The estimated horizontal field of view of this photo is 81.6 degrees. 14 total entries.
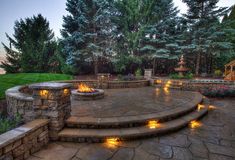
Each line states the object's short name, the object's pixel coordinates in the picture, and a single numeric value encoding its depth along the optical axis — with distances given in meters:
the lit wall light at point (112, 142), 3.13
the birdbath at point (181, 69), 11.91
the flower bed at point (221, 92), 7.84
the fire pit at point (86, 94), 6.13
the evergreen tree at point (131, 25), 14.96
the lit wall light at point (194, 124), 4.21
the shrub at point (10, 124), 3.31
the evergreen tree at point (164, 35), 14.90
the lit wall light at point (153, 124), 3.80
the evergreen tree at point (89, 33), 13.99
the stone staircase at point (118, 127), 3.28
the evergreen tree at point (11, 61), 15.80
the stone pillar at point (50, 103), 3.25
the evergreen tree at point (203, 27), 14.09
